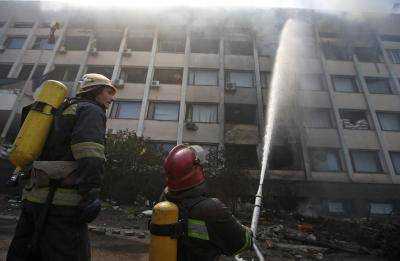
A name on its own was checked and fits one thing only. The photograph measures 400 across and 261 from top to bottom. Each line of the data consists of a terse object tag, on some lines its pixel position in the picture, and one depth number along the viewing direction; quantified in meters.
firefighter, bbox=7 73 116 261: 2.33
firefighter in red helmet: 2.03
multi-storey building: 18.97
